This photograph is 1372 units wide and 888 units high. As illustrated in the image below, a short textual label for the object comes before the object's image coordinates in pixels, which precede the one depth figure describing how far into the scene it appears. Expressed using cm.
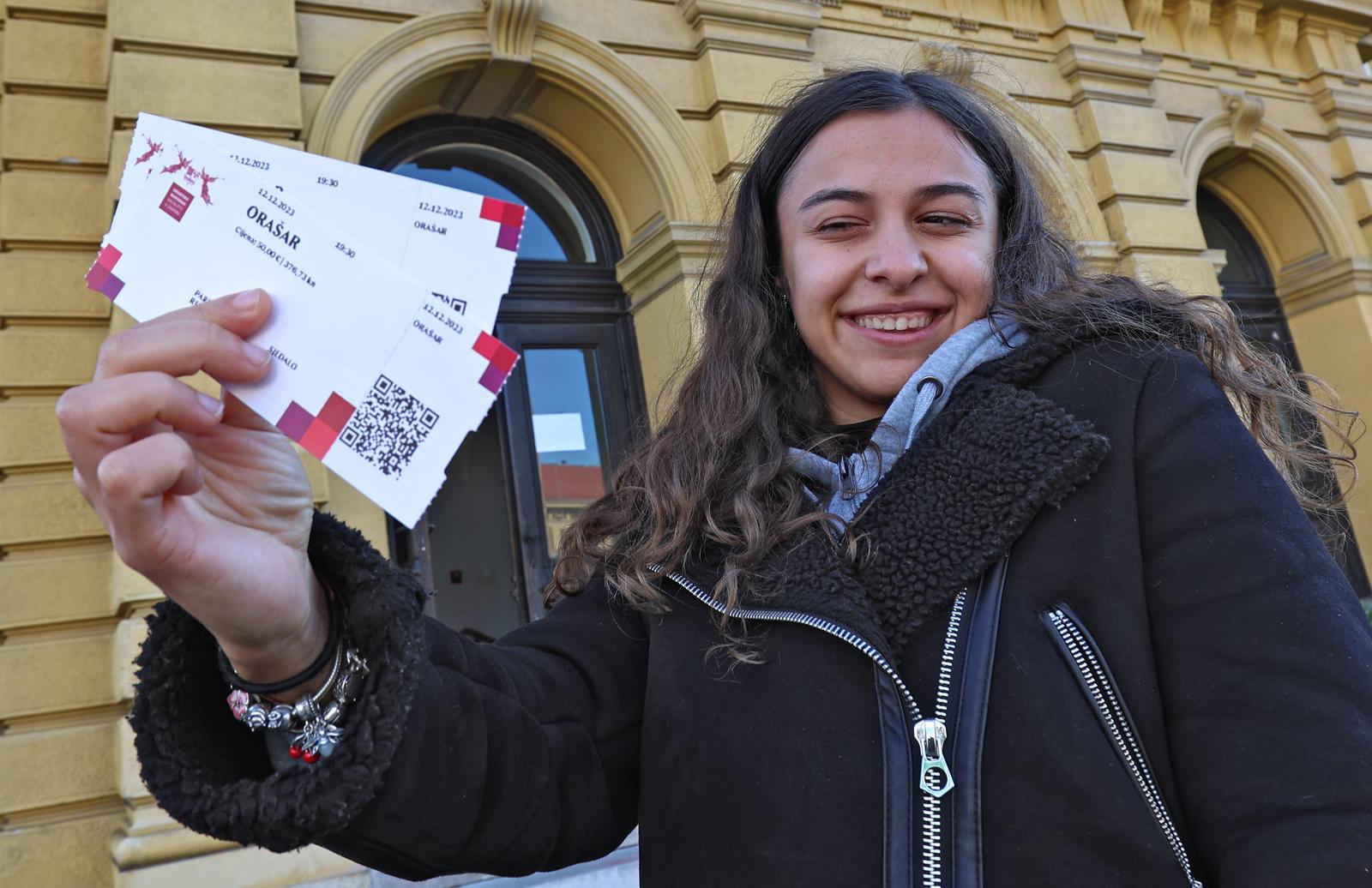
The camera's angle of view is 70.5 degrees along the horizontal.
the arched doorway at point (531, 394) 548
